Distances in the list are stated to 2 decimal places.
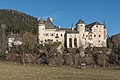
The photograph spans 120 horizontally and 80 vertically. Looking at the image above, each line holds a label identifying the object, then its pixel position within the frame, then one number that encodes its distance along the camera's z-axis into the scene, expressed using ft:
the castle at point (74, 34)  315.19
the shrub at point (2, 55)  241.41
